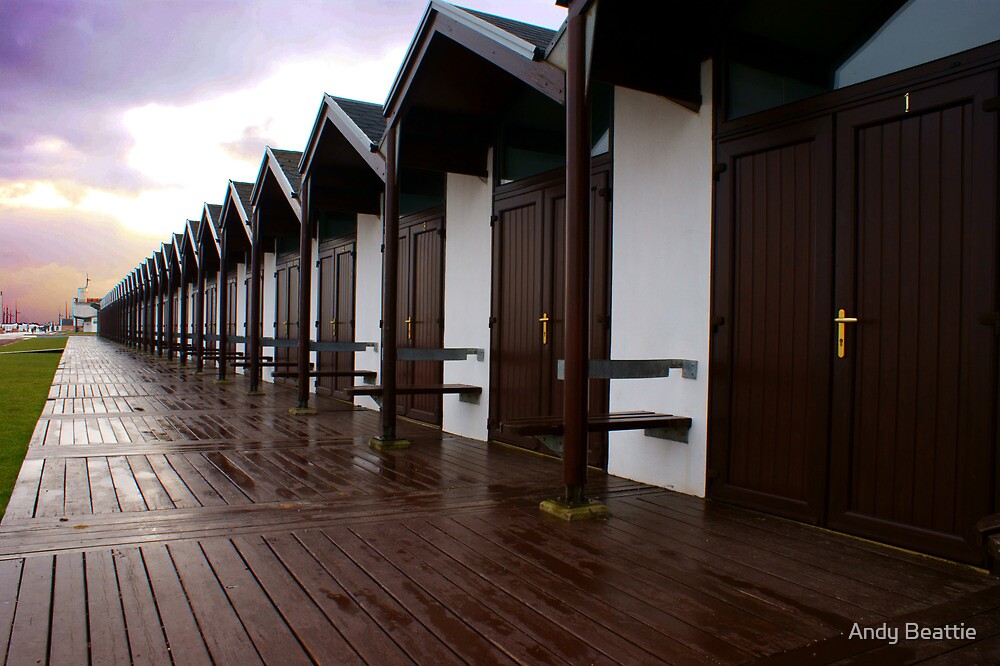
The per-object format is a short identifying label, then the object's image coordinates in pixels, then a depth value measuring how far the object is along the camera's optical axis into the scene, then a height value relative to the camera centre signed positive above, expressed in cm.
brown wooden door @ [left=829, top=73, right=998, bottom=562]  307 +3
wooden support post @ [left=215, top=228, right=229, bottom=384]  1339 +21
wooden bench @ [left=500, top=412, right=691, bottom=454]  400 -61
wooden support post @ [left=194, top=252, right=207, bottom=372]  1534 -23
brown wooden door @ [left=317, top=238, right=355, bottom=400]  1059 +23
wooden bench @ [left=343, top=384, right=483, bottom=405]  670 -67
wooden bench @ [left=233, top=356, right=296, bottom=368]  1173 -73
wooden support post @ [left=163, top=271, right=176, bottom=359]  2105 -19
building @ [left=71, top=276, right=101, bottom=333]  9375 +52
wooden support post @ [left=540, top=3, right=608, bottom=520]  390 +24
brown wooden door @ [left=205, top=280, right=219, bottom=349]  2106 +28
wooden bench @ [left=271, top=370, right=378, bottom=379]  923 -70
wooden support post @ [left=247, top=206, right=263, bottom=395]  1119 -11
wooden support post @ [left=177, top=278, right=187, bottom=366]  1834 -12
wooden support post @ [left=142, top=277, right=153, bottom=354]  2755 -25
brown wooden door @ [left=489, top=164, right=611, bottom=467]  539 +20
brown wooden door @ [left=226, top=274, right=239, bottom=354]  1944 +34
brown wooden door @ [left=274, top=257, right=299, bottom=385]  1344 +26
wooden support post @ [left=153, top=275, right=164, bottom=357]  2394 -16
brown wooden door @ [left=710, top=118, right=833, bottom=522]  375 +2
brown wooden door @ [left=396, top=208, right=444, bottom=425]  788 +25
